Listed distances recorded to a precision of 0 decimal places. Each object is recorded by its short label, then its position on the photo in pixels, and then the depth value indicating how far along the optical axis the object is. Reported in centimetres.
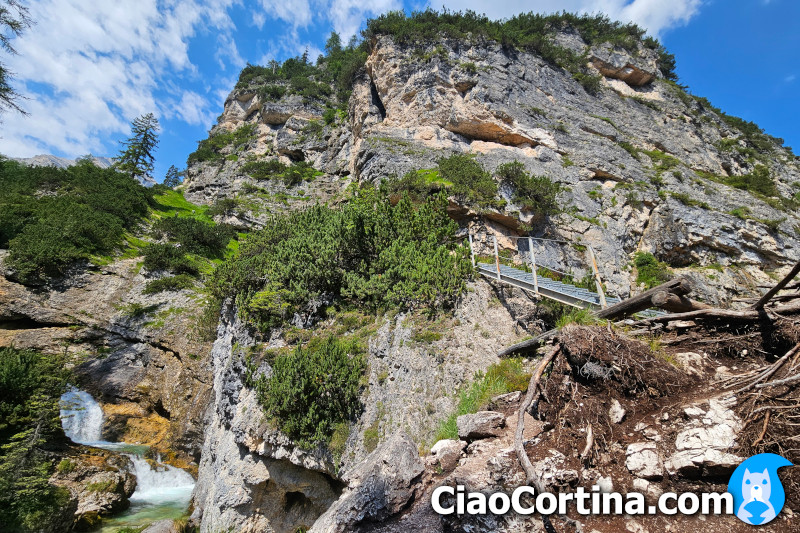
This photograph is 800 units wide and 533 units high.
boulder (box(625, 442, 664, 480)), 316
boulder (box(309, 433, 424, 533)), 386
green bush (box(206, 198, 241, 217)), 2812
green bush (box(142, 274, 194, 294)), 1923
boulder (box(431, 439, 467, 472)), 433
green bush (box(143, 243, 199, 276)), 2041
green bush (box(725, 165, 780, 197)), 2172
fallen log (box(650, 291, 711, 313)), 485
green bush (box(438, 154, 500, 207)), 1449
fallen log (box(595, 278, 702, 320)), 483
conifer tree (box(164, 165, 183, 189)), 4760
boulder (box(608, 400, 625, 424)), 376
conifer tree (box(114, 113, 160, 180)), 3559
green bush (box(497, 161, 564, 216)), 1539
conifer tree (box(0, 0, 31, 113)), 1210
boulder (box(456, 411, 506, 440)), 446
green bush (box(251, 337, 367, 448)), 786
